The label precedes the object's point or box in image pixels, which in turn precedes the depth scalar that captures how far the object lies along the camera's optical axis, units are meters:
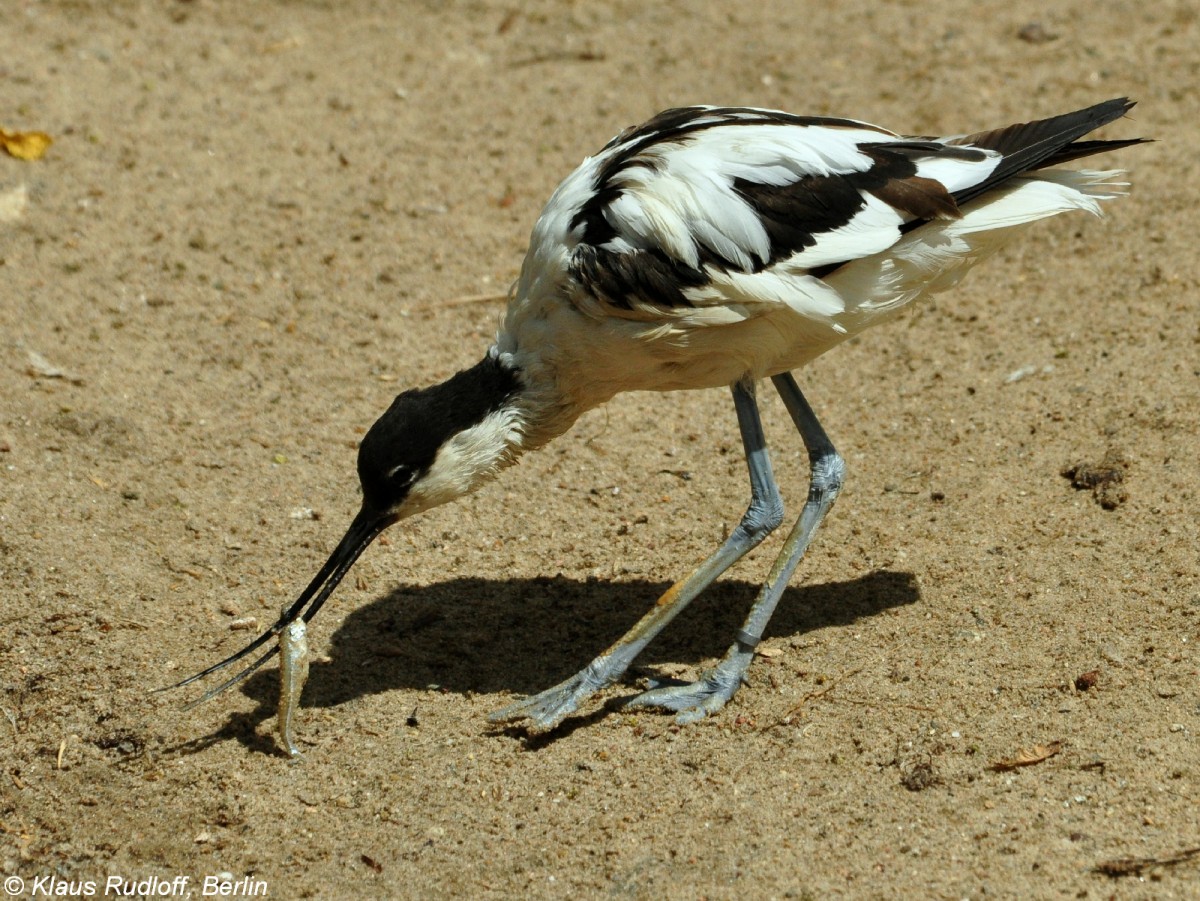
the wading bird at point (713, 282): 8.80
